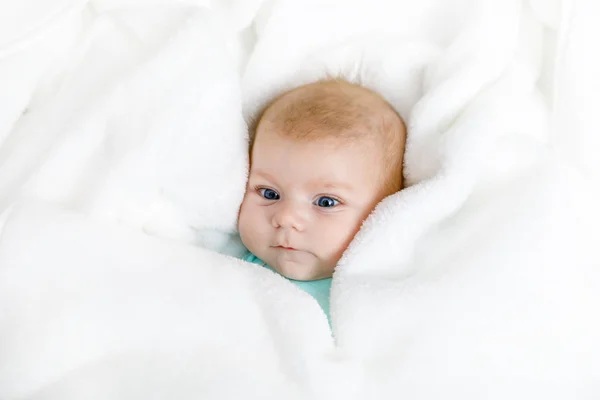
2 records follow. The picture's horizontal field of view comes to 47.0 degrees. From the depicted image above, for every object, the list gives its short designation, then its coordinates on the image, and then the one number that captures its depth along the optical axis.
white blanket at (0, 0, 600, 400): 0.88
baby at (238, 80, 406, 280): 1.09
